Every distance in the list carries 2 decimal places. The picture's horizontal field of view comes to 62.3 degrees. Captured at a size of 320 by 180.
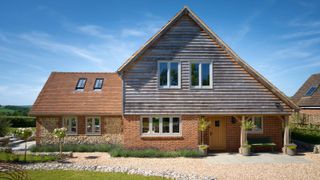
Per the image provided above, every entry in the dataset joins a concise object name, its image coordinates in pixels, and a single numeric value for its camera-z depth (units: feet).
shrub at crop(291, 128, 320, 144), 71.46
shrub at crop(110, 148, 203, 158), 57.21
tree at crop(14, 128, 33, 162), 55.47
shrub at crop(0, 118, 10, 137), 83.14
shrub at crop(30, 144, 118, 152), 64.02
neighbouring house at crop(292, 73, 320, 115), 105.07
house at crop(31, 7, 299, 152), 59.57
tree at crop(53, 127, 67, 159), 56.44
